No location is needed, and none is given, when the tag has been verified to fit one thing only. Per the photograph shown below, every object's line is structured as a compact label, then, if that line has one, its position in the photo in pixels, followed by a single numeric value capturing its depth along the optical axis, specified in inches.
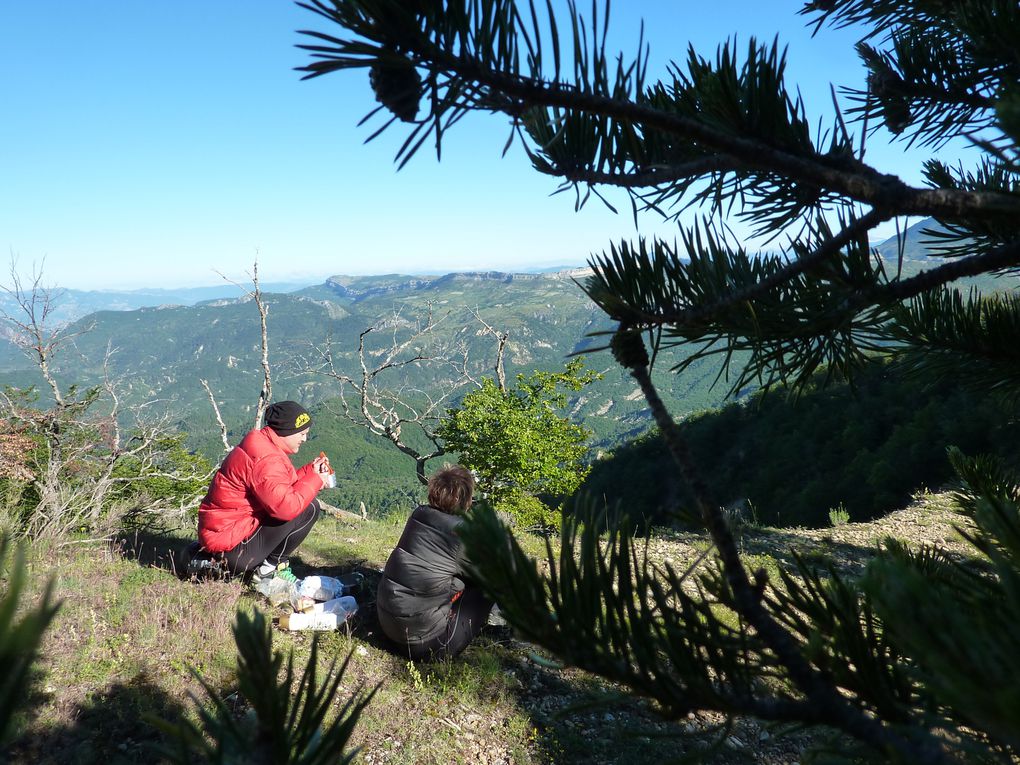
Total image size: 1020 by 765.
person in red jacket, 179.0
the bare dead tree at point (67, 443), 263.7
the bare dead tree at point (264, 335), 545.8
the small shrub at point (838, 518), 397.5
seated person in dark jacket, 158.9
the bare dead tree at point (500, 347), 651.9
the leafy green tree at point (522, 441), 456.8
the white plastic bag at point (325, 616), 168.2
